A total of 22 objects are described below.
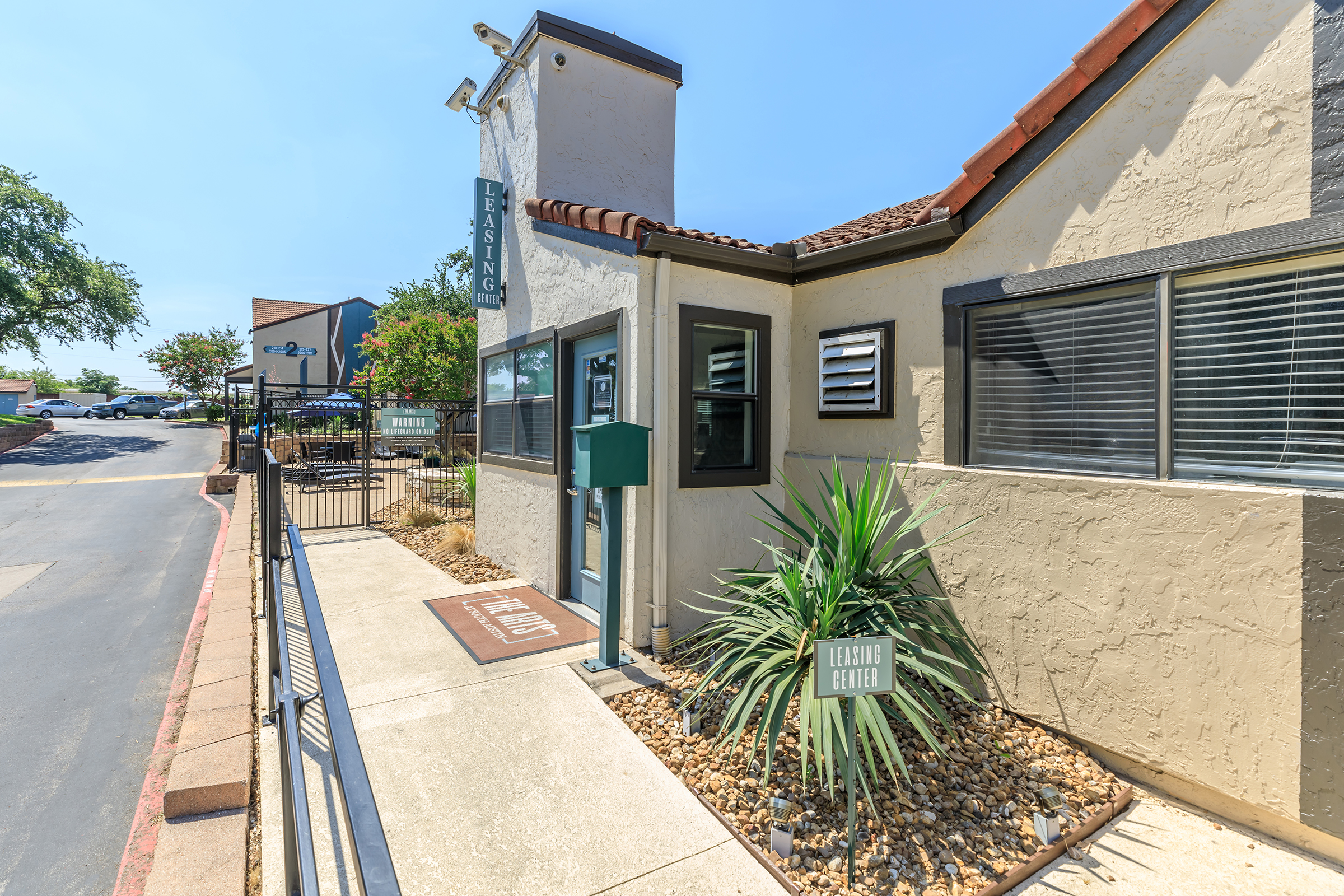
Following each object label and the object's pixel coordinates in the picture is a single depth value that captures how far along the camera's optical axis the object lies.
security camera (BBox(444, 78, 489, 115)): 7.21
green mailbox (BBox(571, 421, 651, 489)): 4.20
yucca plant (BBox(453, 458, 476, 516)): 9.47
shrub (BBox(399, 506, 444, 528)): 9.56
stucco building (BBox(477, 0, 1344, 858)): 2.80
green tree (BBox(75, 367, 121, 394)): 61.08
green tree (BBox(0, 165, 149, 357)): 23.09
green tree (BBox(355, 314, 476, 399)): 20.84
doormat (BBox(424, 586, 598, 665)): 4.77
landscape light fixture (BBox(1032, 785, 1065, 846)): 2.77
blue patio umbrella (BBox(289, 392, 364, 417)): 10.84
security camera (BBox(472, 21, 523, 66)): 6.30
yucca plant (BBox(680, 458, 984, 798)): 3.02
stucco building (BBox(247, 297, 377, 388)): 32.53
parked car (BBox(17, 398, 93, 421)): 35.16
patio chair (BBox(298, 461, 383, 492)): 12.62
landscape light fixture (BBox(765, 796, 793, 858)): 2.65
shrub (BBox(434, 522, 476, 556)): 7.89
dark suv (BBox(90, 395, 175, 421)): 37.78
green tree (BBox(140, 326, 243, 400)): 41.34
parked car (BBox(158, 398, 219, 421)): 36.78
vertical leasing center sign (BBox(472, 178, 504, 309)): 6.92
